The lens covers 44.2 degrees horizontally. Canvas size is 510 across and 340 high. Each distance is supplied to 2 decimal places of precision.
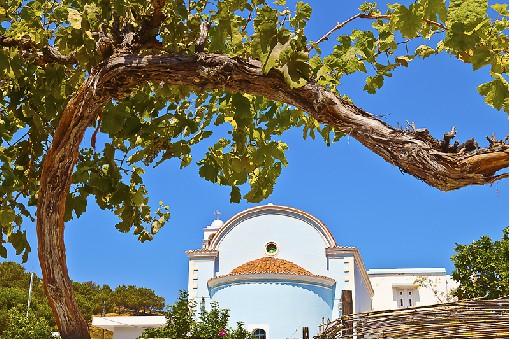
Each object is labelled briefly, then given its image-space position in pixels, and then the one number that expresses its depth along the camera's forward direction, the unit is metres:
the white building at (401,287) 37.09
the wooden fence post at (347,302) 10.05
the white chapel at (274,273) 19.81
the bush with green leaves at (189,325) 15.16
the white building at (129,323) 29.44
